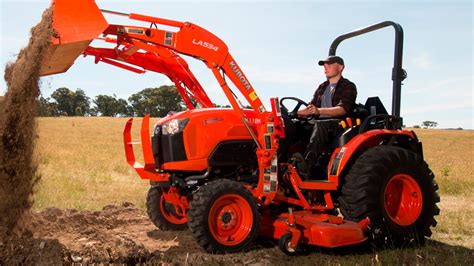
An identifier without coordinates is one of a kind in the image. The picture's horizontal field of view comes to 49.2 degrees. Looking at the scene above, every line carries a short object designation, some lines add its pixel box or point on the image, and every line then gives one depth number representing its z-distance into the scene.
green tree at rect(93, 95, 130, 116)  62.34
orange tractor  5.03
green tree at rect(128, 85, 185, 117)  60.23
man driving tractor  5.61
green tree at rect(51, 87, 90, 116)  41.44
